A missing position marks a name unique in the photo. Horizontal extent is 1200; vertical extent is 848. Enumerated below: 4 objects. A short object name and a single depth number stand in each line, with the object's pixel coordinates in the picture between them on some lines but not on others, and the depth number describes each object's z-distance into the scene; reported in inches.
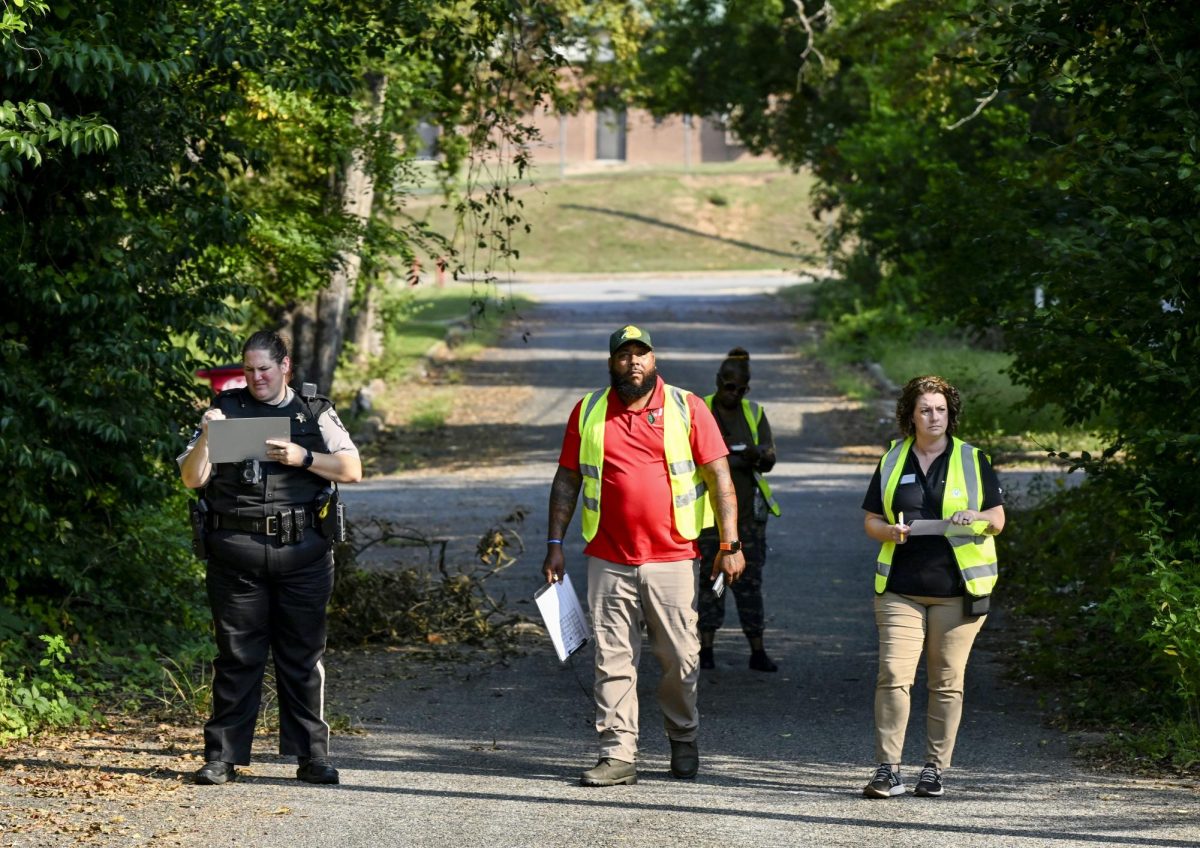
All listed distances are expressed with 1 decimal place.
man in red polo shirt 578.6
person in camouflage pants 773.3
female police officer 562.6
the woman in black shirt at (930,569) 551.2
